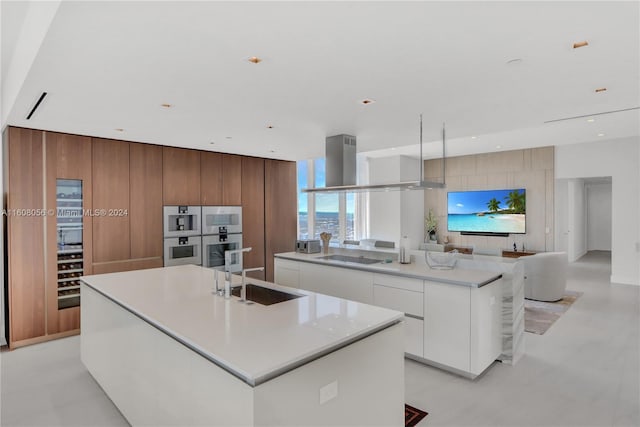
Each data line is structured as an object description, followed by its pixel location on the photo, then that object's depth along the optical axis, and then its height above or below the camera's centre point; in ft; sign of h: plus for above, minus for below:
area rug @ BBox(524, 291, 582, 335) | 14.20 -4.71
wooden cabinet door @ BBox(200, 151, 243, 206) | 17.33 +1.58
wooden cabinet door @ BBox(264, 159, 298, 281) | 20.15 +0.06
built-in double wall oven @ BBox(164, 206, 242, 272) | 16.07 -1.12
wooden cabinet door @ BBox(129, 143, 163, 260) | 15.01 +0.44
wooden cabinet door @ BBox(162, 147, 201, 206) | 16.01 +1.60
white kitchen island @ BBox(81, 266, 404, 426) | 4.73 -2.32
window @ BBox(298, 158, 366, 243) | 24.58 -0.04
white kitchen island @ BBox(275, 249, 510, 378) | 9.76 -2.90
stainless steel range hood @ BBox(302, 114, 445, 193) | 13.64 +1.71
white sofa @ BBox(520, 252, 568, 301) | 17.63 -3.39
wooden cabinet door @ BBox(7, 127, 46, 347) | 12.23 -0.85
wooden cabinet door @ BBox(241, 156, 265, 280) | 19.03 -0.05
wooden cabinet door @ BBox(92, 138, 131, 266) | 14.07 +0.46
